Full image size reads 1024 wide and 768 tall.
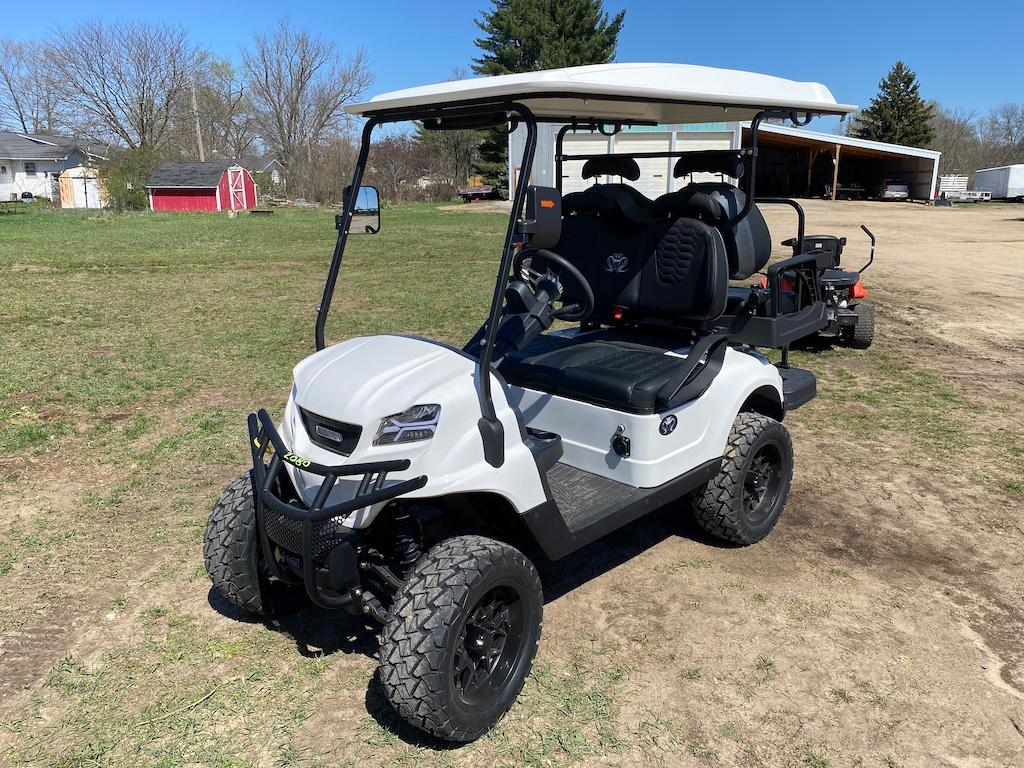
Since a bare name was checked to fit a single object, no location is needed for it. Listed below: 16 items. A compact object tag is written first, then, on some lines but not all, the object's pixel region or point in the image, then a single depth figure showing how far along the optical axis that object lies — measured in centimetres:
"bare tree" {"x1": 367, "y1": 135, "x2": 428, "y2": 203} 4147
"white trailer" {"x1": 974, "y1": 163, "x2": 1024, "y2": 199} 3909
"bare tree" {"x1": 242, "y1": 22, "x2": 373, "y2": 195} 4984
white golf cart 238
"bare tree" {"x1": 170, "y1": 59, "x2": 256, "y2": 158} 5247
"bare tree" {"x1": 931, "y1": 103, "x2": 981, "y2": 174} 6208
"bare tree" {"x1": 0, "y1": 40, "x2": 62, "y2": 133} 6112
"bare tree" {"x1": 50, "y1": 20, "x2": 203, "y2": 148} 4909
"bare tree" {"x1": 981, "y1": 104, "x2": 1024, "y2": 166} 6431
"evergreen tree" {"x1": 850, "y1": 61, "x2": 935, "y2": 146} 4322
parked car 3722
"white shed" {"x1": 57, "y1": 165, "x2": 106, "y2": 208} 4512
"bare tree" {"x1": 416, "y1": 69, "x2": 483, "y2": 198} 4828
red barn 3559
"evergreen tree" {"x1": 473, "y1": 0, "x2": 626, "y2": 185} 3894
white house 5166
